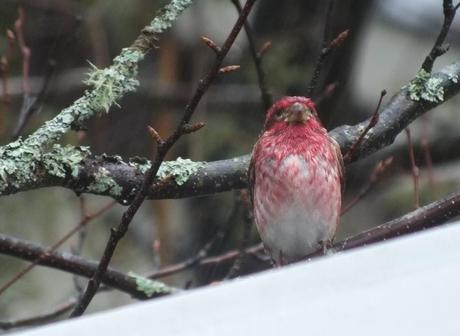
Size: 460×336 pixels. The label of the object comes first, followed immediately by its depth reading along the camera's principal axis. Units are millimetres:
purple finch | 7176
